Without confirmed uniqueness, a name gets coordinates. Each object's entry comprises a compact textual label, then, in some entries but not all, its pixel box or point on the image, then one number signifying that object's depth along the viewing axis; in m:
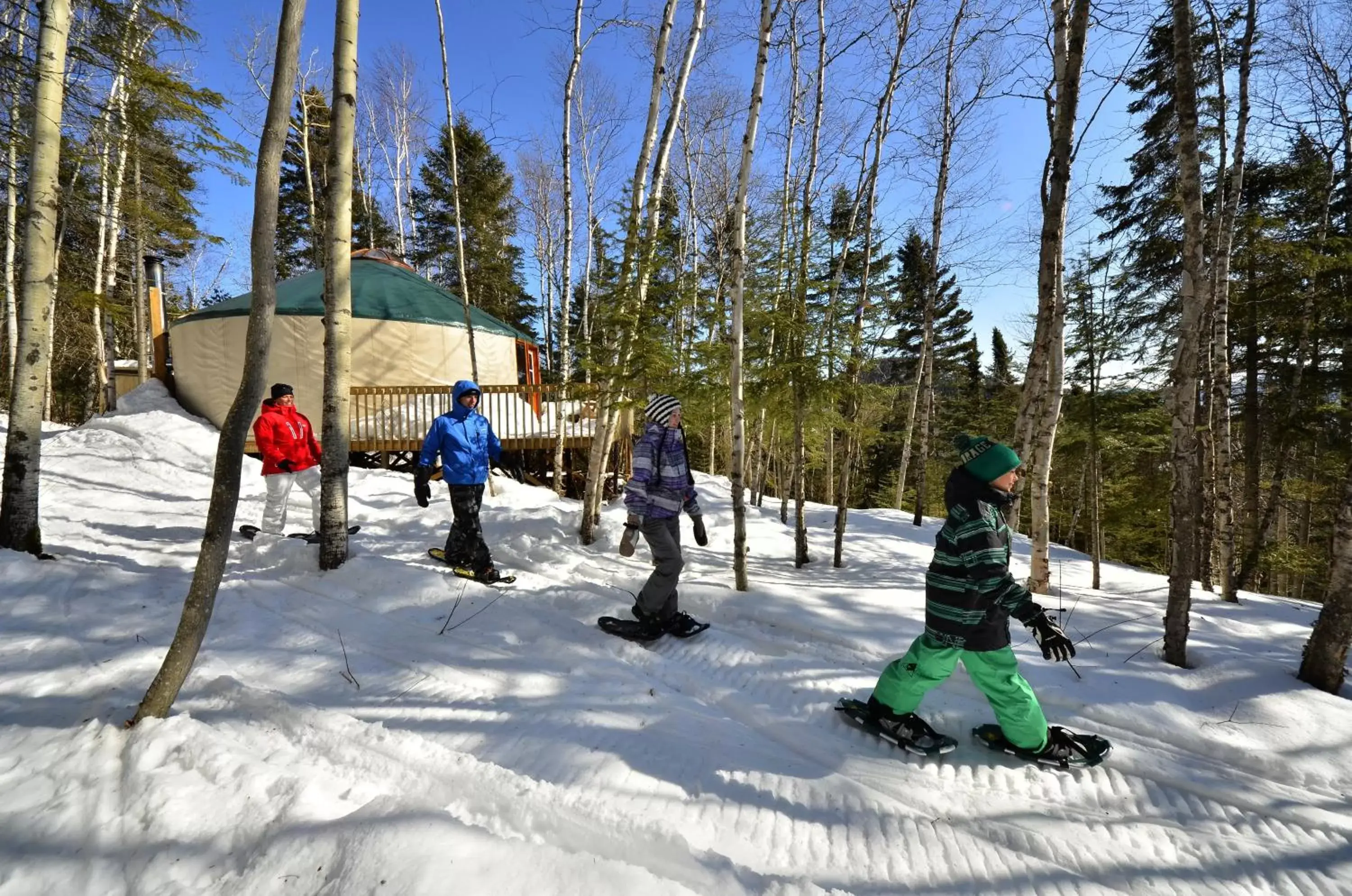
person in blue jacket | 4.68
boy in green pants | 2.52
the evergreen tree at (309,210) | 15.80
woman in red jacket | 5.29
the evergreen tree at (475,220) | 19.67
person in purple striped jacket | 3.79
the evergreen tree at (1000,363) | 21.81
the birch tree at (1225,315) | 6.86
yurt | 12.06
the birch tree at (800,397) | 6.29
